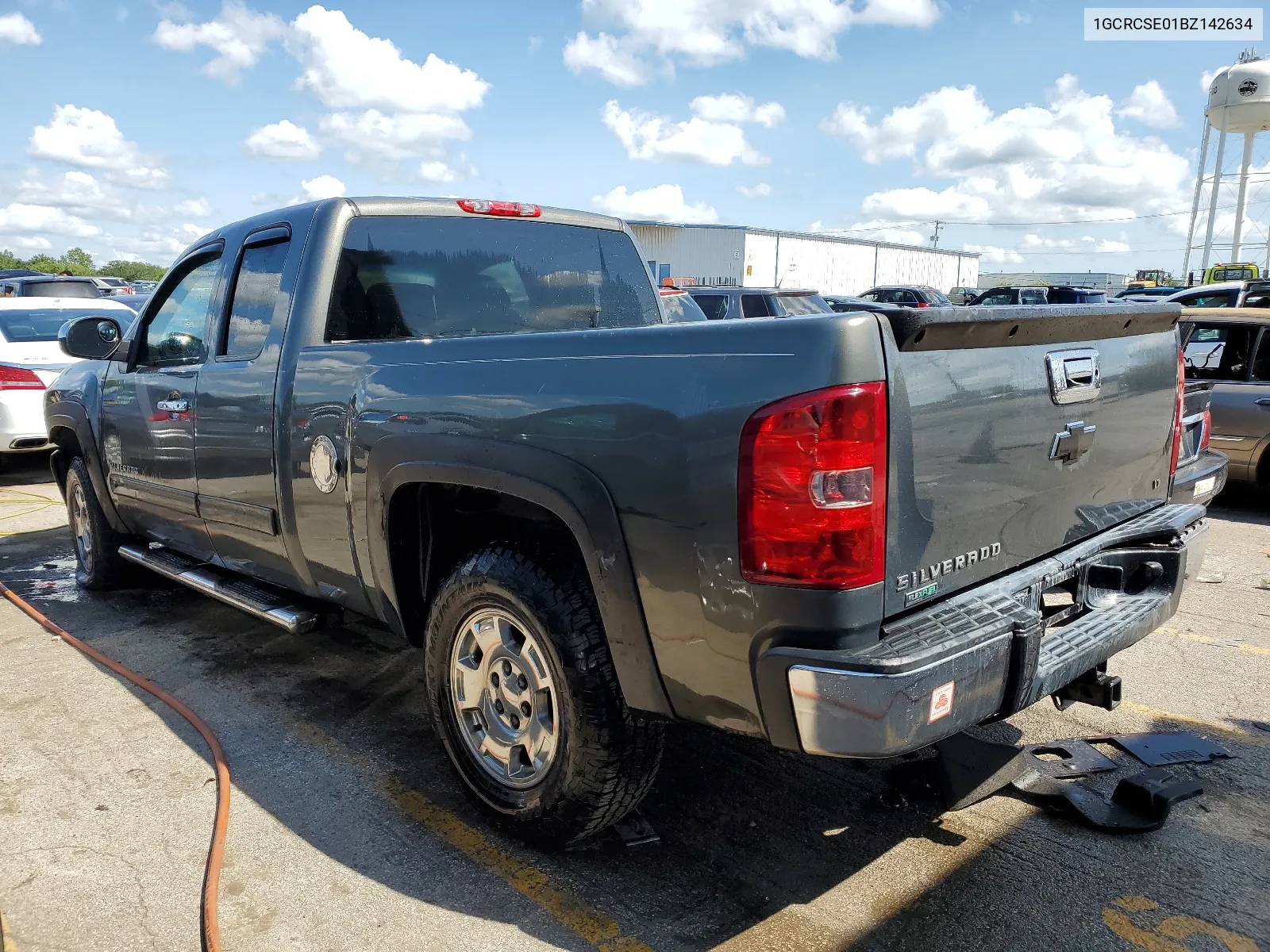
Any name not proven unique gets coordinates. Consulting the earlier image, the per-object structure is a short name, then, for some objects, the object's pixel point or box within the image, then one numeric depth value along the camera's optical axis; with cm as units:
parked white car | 907
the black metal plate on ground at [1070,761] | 328
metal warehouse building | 4400
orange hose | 254
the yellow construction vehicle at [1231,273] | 3300
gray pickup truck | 214
